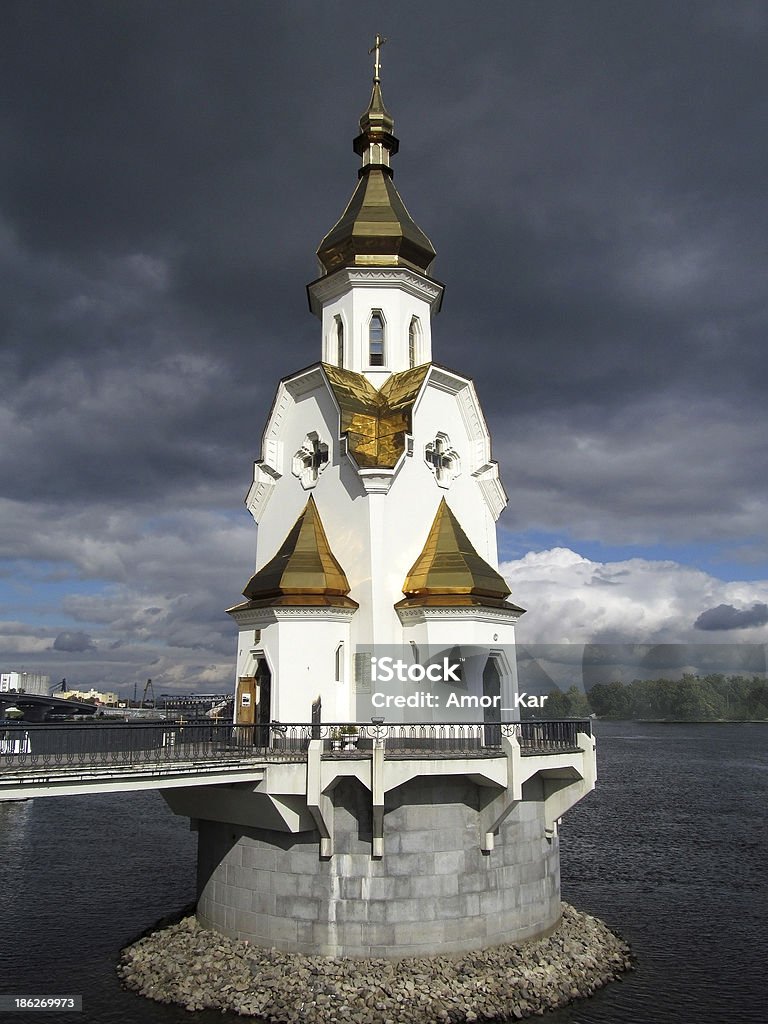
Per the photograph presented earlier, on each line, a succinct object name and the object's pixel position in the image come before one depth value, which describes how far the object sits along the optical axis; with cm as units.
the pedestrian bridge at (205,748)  1405
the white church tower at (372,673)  1684
